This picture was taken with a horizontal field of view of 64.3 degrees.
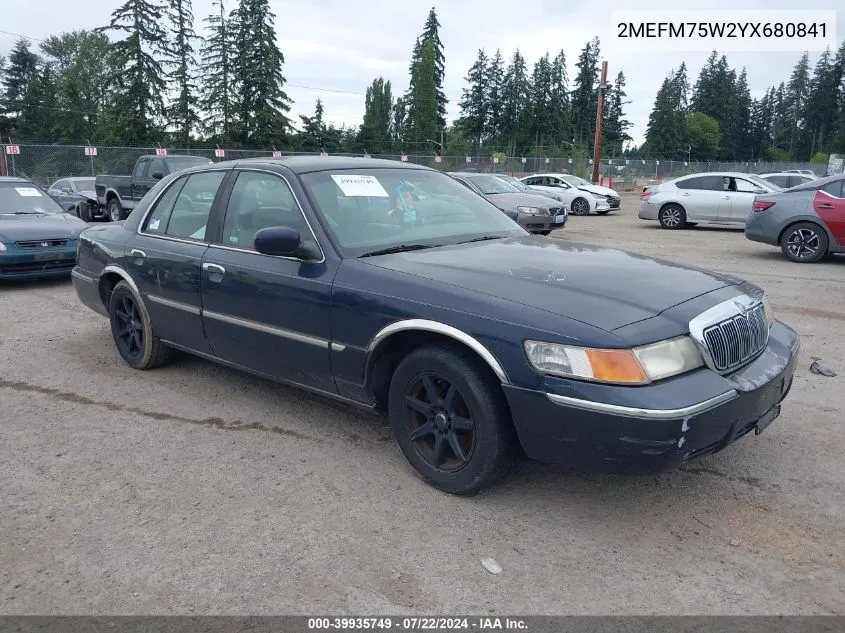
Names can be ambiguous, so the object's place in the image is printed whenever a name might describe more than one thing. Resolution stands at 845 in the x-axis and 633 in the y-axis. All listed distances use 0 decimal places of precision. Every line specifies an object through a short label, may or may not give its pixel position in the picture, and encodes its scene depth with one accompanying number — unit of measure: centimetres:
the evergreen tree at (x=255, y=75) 5303
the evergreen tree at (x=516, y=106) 8712
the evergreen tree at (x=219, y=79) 5319
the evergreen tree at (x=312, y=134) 5838
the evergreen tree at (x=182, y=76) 5169
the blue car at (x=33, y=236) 862
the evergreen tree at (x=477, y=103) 8856
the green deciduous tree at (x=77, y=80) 6050
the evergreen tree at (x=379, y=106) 9712
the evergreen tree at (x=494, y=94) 8850
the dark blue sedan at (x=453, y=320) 278
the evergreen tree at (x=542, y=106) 8644
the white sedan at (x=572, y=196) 2295
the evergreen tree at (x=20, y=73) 6969
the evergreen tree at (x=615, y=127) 8856
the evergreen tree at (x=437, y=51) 7756
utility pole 3247
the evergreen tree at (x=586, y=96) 8612
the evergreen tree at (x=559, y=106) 8644
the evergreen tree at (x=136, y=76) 4844
